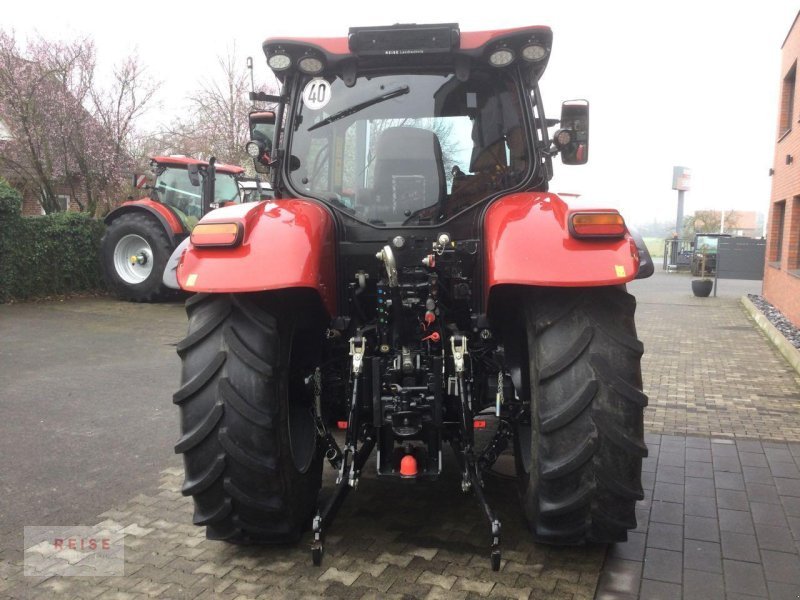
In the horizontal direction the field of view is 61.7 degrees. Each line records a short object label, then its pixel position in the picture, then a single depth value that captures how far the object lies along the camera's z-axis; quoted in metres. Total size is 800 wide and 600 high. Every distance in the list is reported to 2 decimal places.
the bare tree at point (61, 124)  14.20
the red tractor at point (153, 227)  11.85
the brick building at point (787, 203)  11.73
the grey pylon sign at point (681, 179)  50.38
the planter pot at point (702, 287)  17.78
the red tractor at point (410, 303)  2.73
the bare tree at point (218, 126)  21.17
